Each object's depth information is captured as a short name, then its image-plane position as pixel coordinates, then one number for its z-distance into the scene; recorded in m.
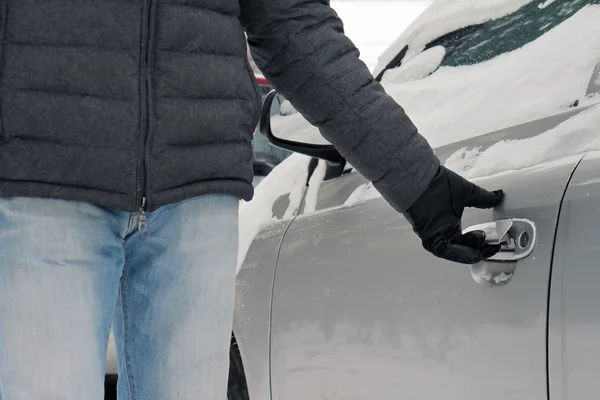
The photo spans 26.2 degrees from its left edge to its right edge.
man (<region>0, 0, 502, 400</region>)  2.19
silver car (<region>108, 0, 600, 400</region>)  2.38
